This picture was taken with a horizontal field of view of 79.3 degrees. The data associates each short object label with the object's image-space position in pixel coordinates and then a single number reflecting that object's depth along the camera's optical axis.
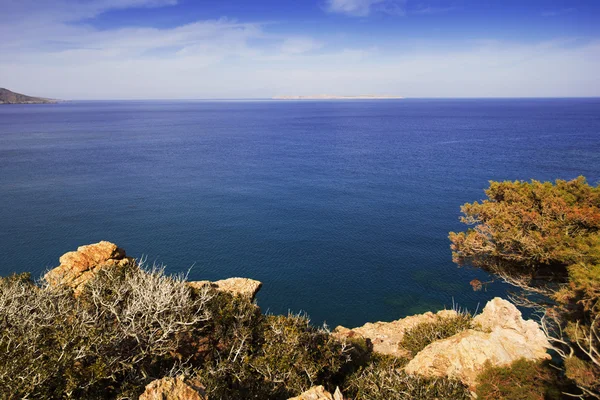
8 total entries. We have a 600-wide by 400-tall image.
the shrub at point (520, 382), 13.76
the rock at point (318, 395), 12.11
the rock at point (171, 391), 10.49
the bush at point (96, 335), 11.95
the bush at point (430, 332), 21.20
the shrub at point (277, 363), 15.06
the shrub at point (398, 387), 14.16
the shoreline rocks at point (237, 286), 22.81
